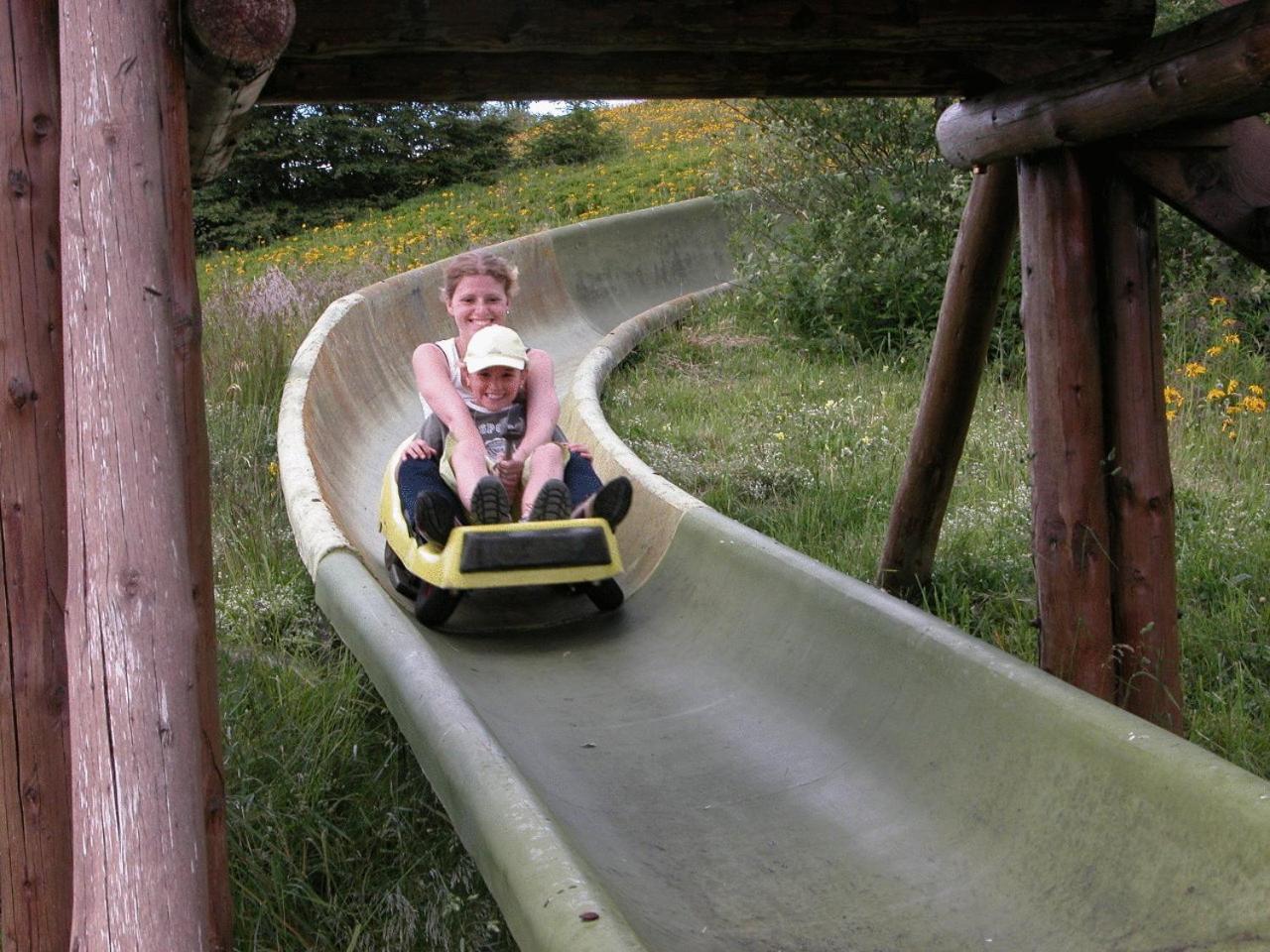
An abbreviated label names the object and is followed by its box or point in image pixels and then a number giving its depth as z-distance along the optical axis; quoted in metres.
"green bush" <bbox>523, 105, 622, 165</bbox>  18.34
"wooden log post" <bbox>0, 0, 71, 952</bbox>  2.19
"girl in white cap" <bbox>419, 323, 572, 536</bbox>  3.94
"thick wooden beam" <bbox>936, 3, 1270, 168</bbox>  2.52
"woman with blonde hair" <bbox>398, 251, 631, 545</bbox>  3.98
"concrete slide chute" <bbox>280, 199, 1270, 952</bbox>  2.12
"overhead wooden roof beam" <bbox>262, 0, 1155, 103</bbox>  3.12
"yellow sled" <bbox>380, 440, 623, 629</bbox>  3.82
